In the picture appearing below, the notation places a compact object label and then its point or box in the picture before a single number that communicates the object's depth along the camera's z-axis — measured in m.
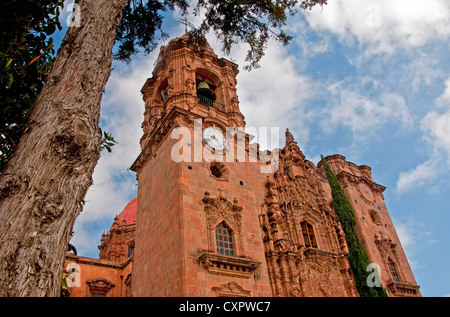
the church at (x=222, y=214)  12.93
